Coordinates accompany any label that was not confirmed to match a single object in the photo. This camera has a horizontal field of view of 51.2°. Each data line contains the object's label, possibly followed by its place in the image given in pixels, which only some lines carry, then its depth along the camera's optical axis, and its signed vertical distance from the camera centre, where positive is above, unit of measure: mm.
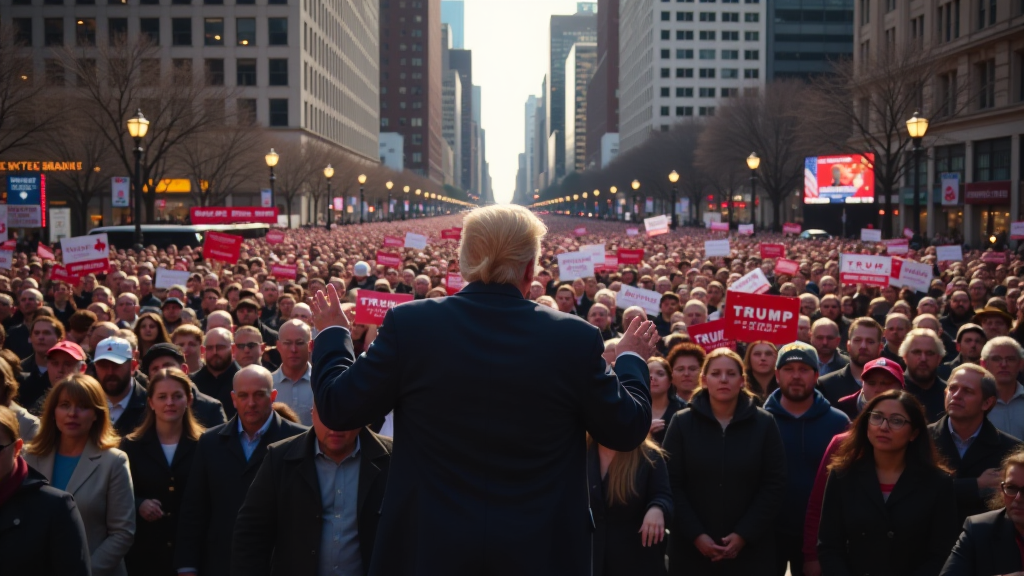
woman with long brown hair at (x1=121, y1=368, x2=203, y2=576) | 6848 -1502
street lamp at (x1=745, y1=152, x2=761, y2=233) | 43184 +2940
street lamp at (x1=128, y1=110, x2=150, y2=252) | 28844 +2884
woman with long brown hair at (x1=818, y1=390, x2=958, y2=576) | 5977 -1499
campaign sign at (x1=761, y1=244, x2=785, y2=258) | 28353 -436
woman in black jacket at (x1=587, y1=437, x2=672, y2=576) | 6336 -1623
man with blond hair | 3549 -623
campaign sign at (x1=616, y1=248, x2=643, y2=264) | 26938 -564
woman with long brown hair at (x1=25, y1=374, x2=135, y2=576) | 6086 -1337
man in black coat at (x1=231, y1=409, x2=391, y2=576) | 5586 -1446
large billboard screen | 66375 +3470
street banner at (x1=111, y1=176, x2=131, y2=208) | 47062 +1858
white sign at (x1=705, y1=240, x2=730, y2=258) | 27478 -365
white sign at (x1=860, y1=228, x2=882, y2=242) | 32750 -33
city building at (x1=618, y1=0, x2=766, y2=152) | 166125 +27872
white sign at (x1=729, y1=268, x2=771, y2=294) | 16375 -747
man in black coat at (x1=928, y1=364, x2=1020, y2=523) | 6730 -1311
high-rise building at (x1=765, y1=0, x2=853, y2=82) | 151875 +28815
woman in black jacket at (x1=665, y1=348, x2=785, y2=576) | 6680 -1574
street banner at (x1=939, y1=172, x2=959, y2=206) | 54575 +2355
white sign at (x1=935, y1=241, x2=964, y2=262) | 24219 -415
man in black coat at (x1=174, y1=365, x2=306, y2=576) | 6305 -1476
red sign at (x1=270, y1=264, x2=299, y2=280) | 20984 -731
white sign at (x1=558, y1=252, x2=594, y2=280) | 19891 -596
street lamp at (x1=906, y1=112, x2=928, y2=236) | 29312 +2909
